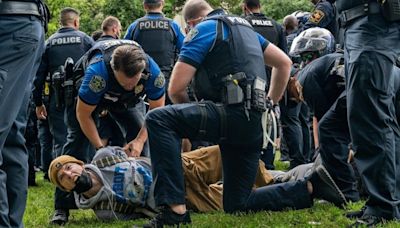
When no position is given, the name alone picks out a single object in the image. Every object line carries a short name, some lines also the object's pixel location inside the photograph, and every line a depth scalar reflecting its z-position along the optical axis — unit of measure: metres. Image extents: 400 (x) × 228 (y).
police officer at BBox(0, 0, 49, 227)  3.52
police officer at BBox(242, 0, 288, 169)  8.01
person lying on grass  5.13
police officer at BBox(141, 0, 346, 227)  4.55
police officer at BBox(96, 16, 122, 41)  8.30
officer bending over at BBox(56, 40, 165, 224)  5.18
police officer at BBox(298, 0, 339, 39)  8.97
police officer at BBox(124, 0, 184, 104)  8.24
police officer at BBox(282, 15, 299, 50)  9.96
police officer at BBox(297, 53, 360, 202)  5.51
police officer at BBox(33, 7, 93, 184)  7.44
